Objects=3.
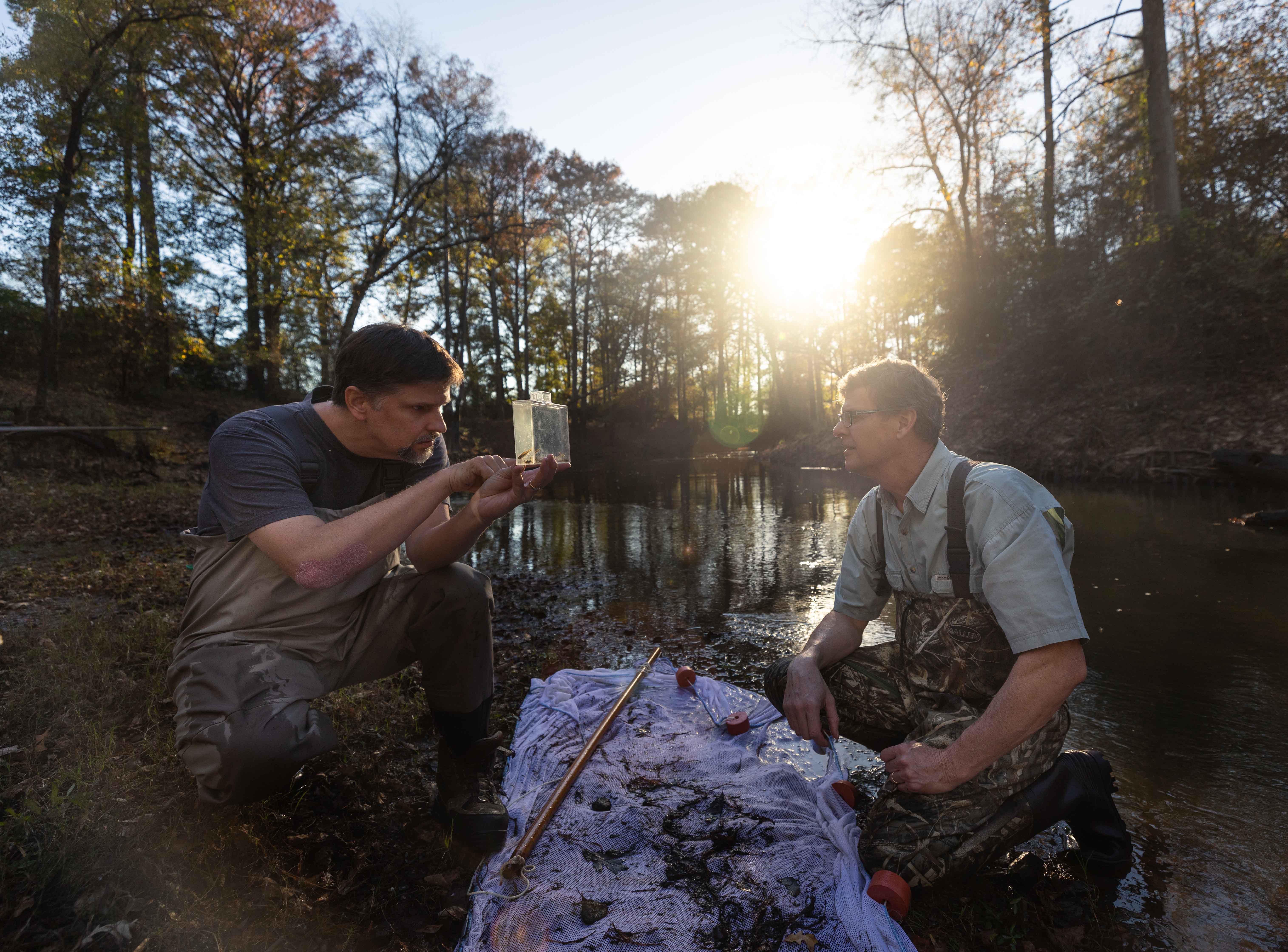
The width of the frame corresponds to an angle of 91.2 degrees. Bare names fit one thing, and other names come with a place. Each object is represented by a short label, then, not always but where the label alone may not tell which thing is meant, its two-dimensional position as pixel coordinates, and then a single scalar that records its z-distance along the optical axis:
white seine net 1.88
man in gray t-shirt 2.07
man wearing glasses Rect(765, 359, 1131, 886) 1.91
